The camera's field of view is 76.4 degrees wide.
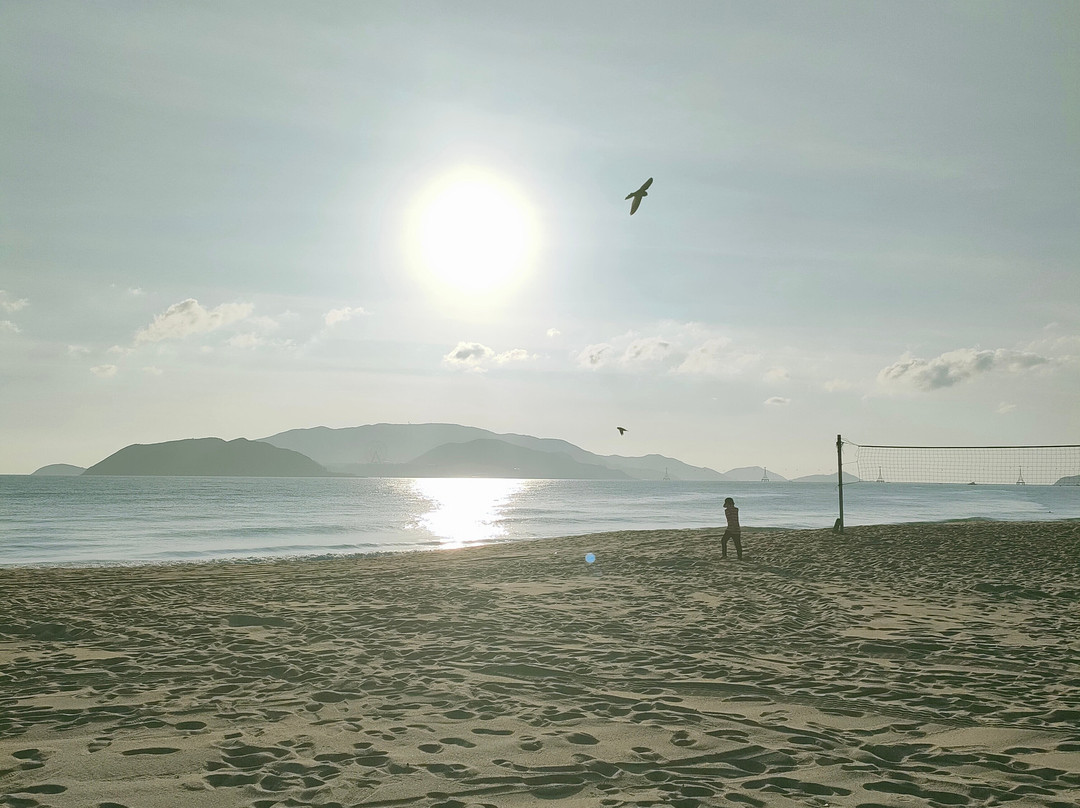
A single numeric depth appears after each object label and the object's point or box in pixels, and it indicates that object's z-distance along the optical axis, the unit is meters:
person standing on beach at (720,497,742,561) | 14.38
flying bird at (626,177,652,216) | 11.55
